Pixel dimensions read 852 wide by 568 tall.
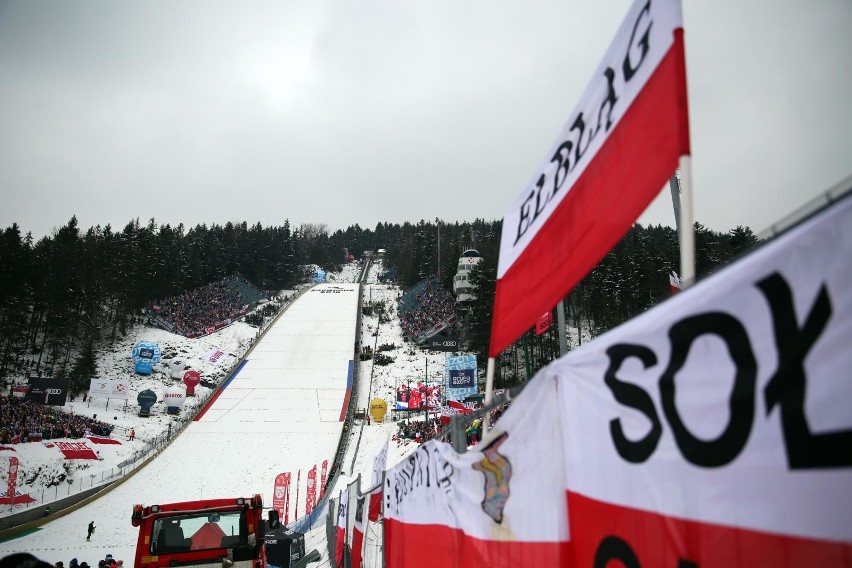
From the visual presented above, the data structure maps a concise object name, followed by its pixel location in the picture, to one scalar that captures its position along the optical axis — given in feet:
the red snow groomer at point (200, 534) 22.39
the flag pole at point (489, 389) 11.80
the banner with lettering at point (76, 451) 92.09
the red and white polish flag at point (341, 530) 35.47
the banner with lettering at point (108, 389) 120.67
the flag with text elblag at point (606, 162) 7.35
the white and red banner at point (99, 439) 102.22
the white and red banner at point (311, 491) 78.39
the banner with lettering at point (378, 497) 24.71
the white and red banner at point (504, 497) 8.48
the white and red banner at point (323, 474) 88.07
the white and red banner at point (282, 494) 73.72
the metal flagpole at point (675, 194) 18.85
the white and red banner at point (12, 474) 73.56
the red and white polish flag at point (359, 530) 27.35
